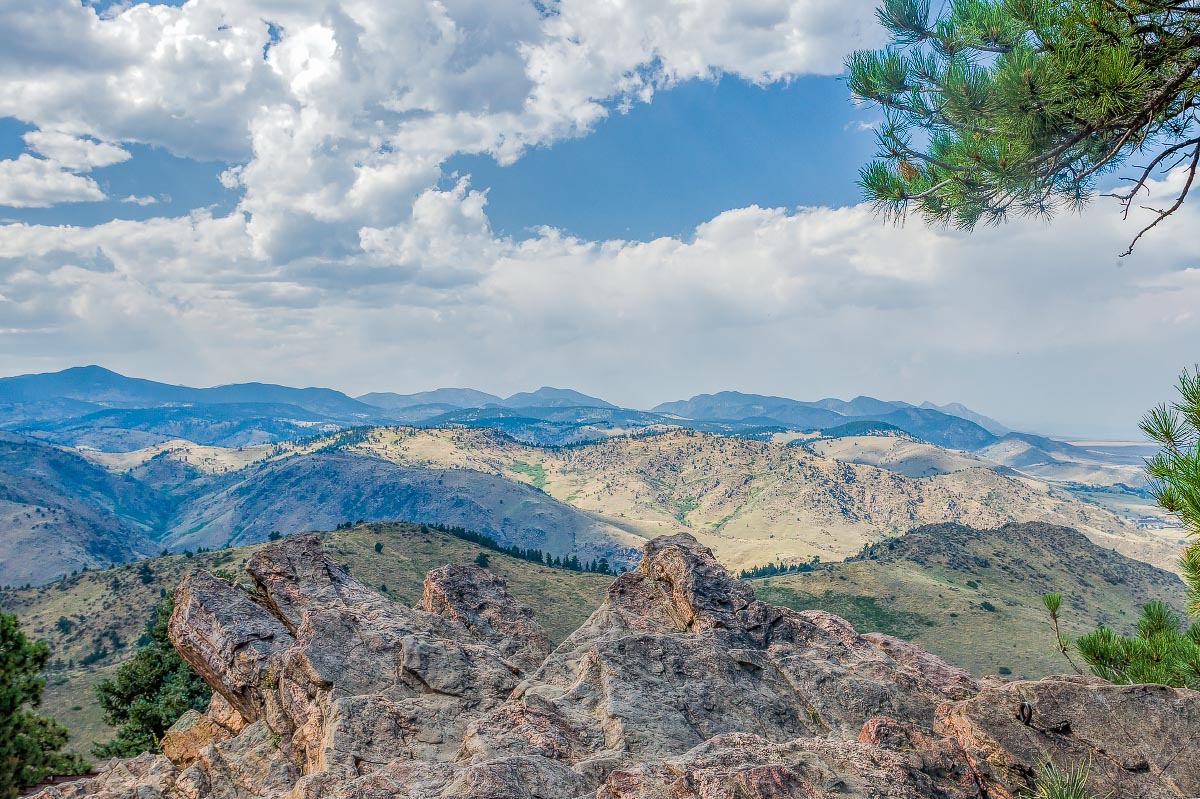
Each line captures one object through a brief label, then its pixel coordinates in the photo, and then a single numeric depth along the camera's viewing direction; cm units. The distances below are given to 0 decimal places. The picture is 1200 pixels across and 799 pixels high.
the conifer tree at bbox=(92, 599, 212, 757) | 4719
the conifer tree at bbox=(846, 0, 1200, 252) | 1211
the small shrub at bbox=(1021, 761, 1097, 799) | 1081
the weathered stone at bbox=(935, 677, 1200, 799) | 1324
